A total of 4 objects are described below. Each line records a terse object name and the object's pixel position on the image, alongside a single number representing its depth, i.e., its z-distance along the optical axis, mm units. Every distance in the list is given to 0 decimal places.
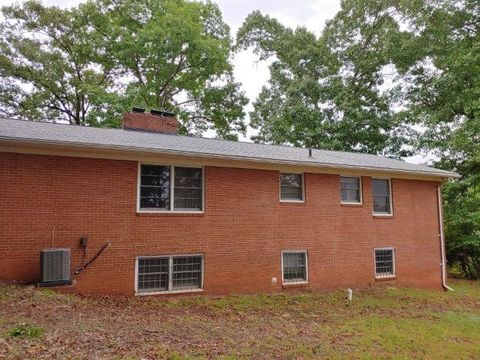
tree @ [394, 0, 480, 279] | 18062
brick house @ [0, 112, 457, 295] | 8438
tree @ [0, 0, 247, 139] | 23766
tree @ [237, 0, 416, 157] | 24875
